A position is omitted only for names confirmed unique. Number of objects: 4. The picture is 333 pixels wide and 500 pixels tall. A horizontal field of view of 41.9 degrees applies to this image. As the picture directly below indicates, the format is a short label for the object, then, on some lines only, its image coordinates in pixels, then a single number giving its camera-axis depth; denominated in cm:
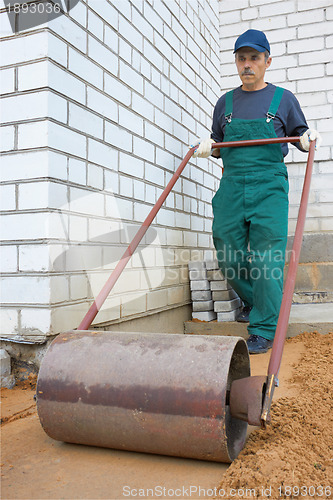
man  310
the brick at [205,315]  385
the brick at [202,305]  386
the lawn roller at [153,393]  142
